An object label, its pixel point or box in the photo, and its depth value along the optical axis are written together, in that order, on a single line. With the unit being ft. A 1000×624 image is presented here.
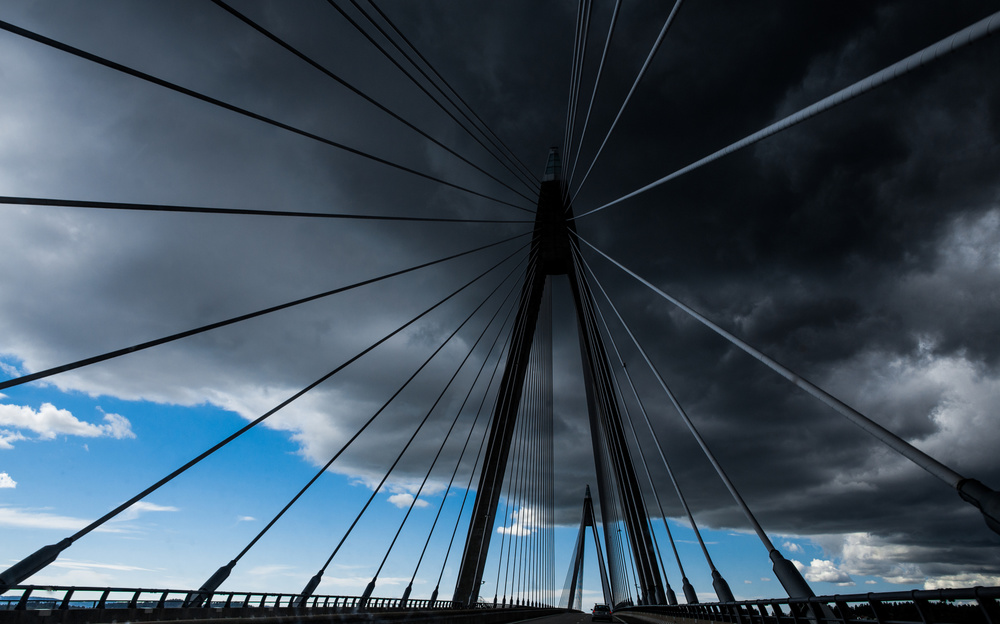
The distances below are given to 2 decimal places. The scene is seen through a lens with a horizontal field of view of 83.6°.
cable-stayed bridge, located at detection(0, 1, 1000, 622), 16.25
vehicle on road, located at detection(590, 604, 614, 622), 145.59
